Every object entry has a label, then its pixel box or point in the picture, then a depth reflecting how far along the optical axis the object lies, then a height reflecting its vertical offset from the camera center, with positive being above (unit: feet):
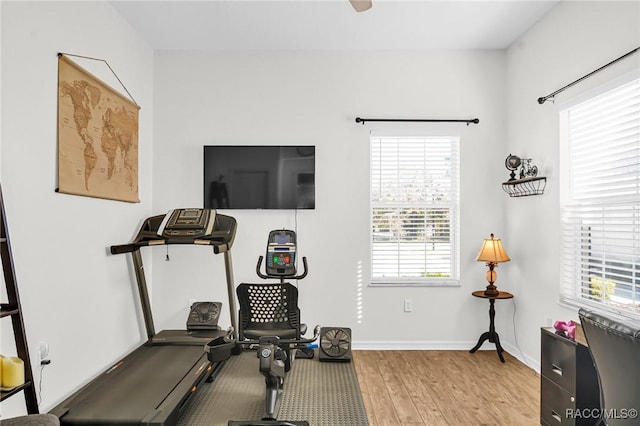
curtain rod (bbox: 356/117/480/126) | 14.30 +3.24
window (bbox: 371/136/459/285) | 14.52 +0.29
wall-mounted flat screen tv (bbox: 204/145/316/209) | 14.10 +1.40
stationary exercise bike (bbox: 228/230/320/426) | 8.92 -2.28
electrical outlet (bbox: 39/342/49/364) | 8.66 -2.73
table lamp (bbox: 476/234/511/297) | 13.11 -1.20
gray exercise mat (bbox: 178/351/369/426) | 8.64 -4.00
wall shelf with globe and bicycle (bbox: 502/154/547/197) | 12.31 +1.13
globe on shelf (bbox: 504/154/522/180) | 12.80 +1.65
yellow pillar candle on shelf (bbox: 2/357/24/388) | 6.30 -2.28
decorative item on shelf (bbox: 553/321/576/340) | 8.43 -2.21
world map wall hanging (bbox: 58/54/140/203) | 9.40 +2.00
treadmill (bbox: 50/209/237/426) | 8.20 -3.64
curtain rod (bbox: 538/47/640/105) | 8.82 +3.31
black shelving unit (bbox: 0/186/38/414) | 6.62 -1.52
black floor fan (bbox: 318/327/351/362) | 11.85 -3.53
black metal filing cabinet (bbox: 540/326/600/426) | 7.86 -3.14
